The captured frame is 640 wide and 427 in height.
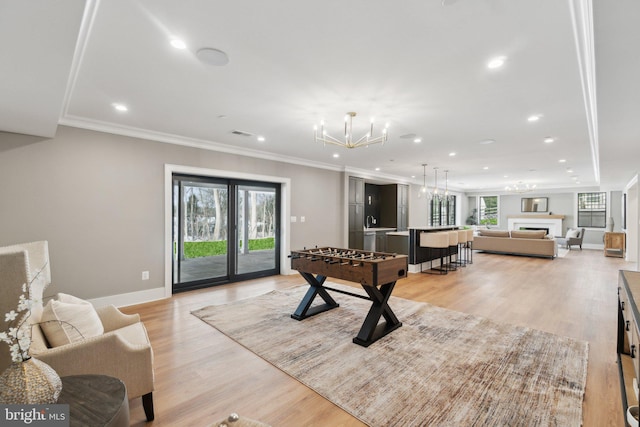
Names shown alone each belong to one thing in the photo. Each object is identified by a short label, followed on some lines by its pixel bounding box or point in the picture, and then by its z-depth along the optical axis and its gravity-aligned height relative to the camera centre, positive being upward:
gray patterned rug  1.99 -1.37
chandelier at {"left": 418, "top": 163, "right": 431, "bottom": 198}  7.22 +1.18
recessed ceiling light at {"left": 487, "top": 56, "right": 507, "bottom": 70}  2.29 +1.23
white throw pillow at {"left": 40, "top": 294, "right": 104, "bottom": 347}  1.82 -0.75
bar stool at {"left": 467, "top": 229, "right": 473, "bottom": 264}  7.54 -0.64
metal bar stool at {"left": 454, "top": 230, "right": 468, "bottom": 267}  7.16 -0.71
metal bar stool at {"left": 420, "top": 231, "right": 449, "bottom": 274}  6.30 -0.62
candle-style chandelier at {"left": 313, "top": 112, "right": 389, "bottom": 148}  3.53 +1.19
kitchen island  6.63 -0.84
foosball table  2.96 -0.69
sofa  8.65 -0.96
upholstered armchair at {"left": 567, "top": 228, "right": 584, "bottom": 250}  10.50 -0.97
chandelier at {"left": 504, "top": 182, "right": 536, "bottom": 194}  11.30 +1.05
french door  5.00 -0.37
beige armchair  1.41 -0.86
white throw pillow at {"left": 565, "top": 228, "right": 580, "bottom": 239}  10.66 -0.76
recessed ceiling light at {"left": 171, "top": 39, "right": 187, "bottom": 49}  2.07 +1.22
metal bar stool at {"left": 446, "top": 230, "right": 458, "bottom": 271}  6.65 -0.92
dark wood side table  1.14 -0.82
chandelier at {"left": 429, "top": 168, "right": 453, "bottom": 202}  8.49 +0.72
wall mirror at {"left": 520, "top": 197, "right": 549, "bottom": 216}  12.87 +0.39
